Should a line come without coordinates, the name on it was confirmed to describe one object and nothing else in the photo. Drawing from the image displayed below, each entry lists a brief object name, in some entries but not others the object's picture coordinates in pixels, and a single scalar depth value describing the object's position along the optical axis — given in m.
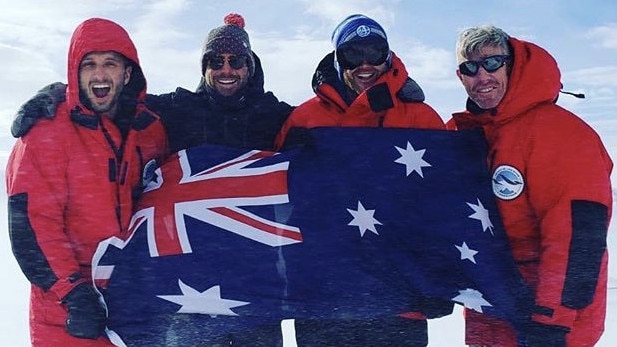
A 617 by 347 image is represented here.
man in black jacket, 3.57
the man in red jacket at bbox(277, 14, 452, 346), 3.23
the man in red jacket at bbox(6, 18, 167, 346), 2.87
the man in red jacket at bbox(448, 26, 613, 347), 2.77
